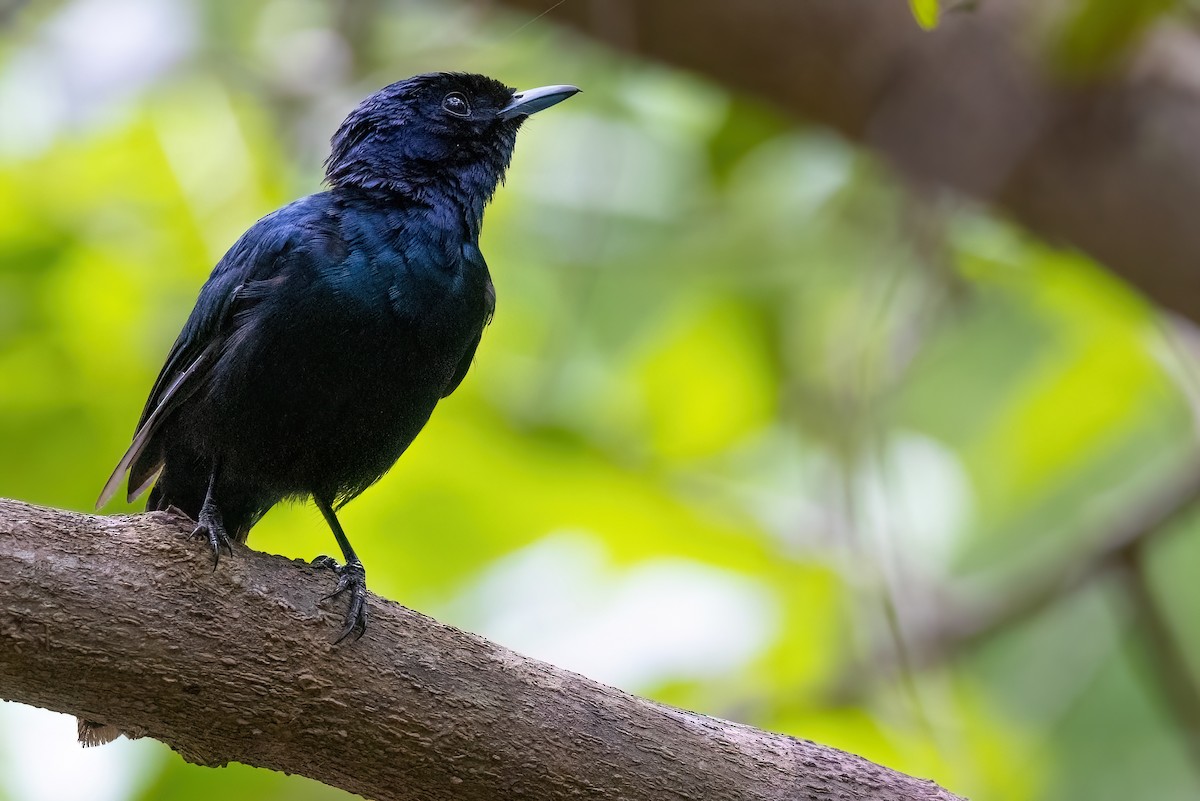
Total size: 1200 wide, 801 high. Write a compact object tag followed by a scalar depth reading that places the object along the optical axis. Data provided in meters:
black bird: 7.65
